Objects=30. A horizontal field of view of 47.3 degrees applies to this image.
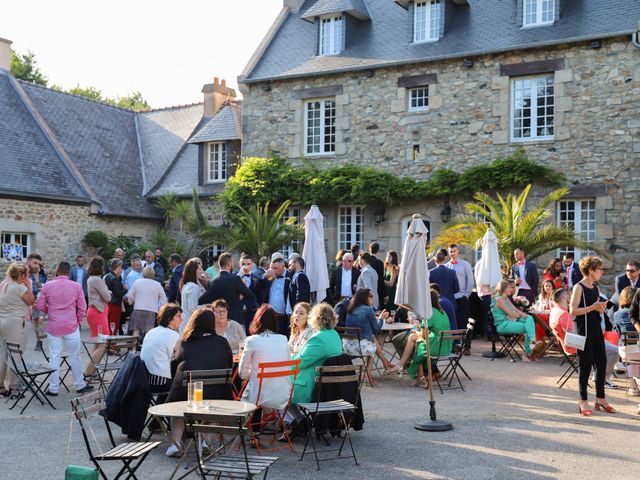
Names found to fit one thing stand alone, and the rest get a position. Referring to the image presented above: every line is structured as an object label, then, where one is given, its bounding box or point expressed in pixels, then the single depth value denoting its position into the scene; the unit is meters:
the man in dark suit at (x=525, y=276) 13.38
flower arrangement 12.12
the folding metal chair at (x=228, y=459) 4.82
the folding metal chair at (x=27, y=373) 8.20
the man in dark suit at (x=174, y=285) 12.32
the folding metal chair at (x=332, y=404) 6.41
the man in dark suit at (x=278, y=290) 11.37
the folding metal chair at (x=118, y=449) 5.05
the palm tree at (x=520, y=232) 14.81
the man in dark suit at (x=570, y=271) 14.02
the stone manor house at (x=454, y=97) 15.48
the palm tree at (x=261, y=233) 17.70
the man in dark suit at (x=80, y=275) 15.78
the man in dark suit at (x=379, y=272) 12.68
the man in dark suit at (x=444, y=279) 11.88
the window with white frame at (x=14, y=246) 18.91
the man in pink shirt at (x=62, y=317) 8.95
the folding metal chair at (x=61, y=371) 9.22
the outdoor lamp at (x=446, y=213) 17.14
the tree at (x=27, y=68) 35.19
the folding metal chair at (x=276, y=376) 6.55
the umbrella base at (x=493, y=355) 12.06
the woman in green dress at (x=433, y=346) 9.58
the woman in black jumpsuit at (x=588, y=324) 7.99
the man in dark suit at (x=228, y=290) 9.70
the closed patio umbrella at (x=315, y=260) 11.34
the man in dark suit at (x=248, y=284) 10.48
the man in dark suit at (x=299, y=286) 11.05
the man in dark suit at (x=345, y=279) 12.64
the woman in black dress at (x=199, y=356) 6.29
